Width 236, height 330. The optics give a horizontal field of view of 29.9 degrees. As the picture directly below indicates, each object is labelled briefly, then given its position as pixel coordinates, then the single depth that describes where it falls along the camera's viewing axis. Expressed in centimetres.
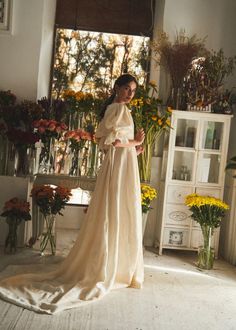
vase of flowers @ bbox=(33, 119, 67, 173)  449
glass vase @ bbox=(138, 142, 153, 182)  482
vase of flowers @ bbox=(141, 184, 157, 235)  448
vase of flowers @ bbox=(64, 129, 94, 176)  458
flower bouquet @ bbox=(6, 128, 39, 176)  439
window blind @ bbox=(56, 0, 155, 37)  546
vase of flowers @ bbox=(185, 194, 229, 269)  425
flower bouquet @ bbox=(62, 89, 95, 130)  468
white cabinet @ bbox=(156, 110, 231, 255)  464
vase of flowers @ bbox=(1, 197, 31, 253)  423
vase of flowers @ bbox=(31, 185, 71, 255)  418
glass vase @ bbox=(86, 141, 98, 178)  474
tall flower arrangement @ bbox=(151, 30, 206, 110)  472
